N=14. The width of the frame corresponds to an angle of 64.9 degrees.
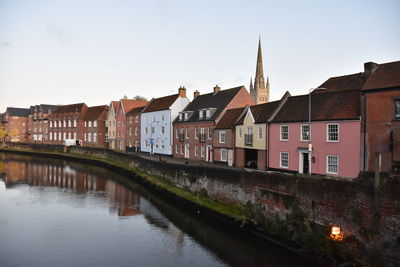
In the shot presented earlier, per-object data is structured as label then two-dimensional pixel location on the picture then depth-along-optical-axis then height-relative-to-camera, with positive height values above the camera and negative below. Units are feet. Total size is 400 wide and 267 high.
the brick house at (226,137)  116.88 -1.19
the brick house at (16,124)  324.80 +8.39
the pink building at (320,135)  74.38 -0.06
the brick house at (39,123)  288.30 +8.80
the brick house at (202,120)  131.85 +6.06
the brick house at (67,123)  247.29 +8.01
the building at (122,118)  205.46 +10.11
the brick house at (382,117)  64.95 +4.02
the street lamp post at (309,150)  76.52 -3.83
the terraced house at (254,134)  98.94 +0.09
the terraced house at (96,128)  231.42 +3.56
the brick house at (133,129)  189.55 +2.58
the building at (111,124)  220.02 +6.41
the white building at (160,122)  160.76 +6.37
